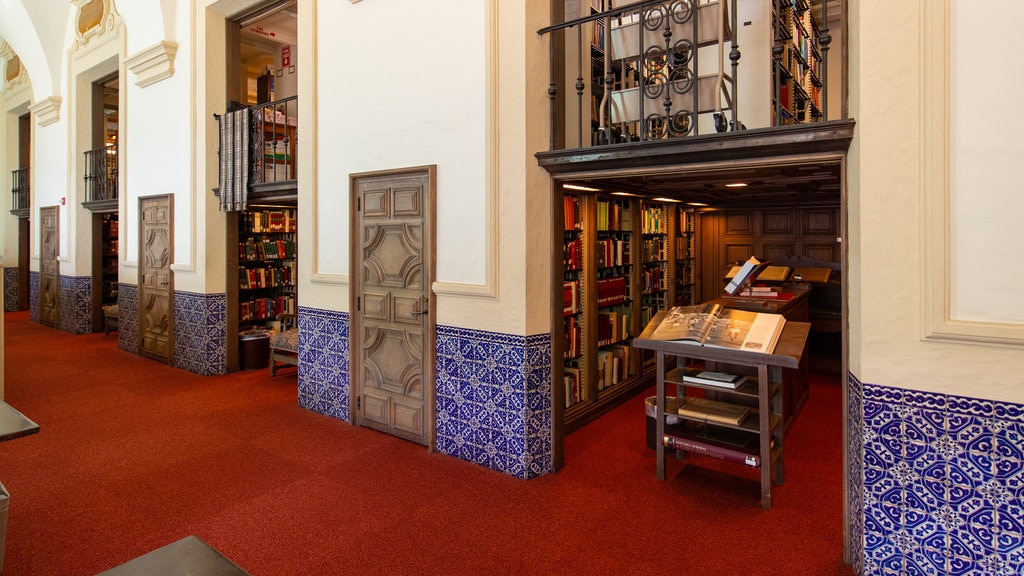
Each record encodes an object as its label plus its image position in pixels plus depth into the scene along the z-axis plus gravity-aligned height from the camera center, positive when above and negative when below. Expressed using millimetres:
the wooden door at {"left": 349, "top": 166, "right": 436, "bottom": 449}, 4426 -187
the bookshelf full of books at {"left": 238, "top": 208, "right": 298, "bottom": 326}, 7629 +212
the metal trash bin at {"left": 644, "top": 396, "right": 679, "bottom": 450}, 4052 -981
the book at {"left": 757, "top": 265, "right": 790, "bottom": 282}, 6656 +55
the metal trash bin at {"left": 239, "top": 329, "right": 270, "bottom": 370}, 7203 -870
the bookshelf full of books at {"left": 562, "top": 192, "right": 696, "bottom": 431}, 4891 -108
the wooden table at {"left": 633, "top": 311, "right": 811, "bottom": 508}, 3443 -669
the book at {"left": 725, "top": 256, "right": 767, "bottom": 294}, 4062 +21
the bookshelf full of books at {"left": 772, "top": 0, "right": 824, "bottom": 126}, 5402 +2242
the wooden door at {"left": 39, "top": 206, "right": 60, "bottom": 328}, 10531 +243
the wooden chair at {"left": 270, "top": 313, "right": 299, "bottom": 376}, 6684 -771
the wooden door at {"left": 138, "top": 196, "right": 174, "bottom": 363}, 7426 +7
